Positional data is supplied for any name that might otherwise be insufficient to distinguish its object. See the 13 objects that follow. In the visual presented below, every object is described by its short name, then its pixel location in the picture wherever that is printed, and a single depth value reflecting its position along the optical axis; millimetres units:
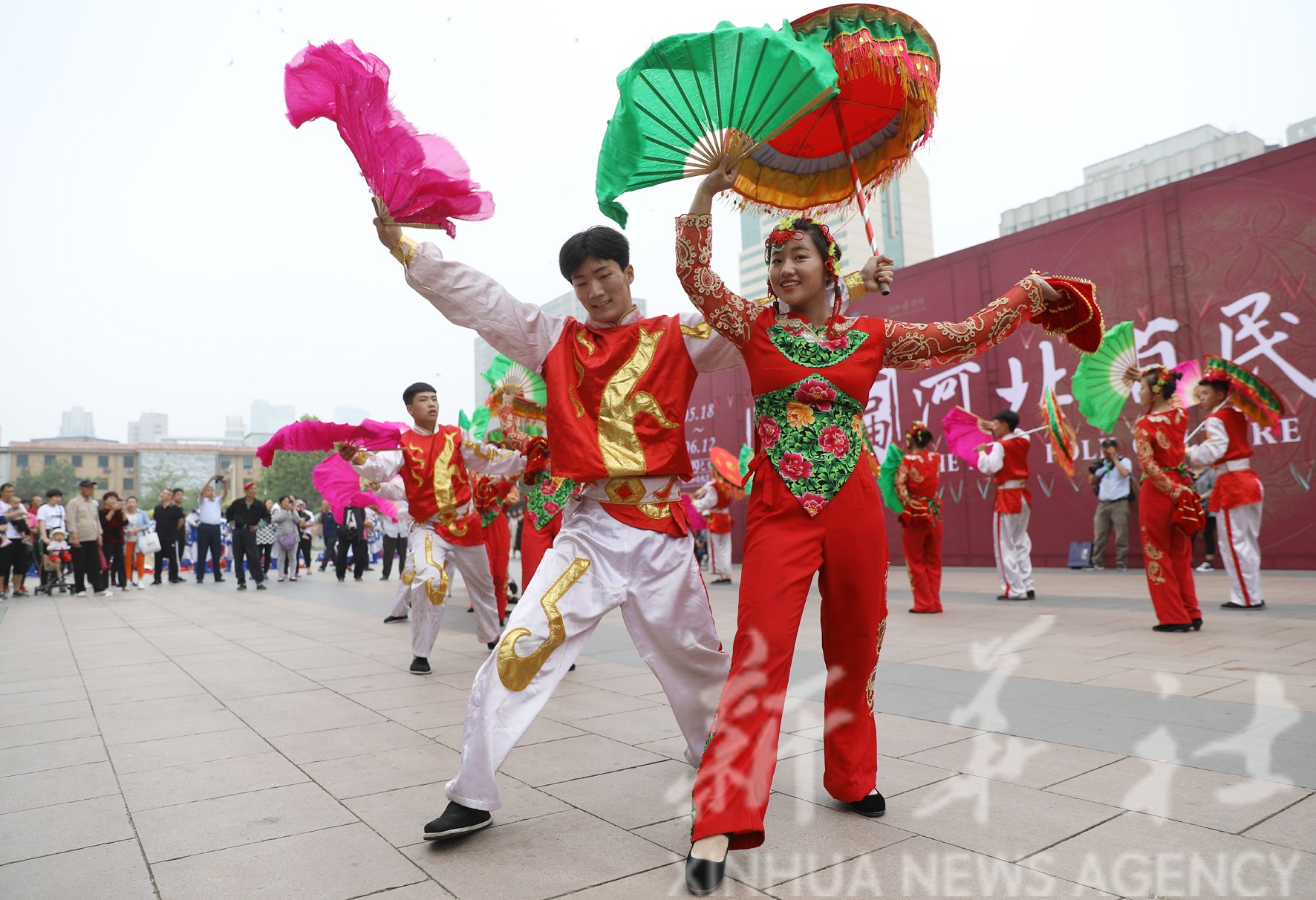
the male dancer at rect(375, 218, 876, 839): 2270
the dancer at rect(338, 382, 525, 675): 4879
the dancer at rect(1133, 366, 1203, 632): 5406
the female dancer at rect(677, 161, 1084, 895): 2080
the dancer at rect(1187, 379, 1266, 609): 6207
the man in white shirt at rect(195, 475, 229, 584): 13859
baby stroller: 12930
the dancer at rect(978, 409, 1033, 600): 7871
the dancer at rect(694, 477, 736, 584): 12141
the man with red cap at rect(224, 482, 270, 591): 13094
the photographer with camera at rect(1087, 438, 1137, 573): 9703
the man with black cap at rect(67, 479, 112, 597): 12297
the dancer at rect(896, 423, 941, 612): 7199
